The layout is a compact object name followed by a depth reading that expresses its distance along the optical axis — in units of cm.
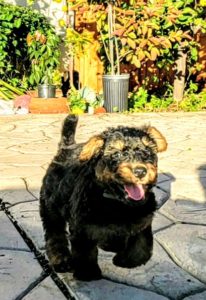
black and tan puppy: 272
